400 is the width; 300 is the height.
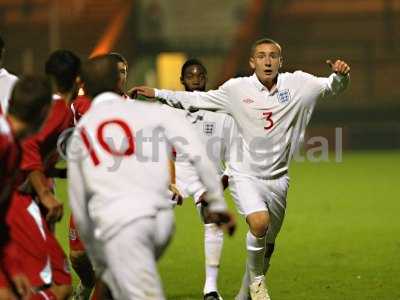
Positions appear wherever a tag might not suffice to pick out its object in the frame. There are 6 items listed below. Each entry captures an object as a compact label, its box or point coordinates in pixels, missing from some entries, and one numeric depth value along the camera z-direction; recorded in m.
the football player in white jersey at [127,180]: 11.27
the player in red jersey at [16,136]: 10.98
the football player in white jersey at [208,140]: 19.87
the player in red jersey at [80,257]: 17.34
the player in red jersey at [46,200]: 12.98
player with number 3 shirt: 18.61
